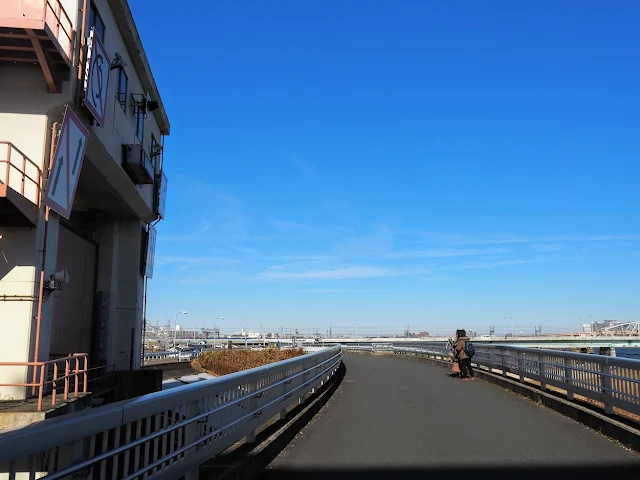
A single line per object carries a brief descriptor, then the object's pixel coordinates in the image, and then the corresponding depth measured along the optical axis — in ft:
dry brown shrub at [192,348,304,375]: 127.72
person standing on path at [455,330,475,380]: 66.64
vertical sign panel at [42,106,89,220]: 46.11
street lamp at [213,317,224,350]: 321.73
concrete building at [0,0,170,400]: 44.86
